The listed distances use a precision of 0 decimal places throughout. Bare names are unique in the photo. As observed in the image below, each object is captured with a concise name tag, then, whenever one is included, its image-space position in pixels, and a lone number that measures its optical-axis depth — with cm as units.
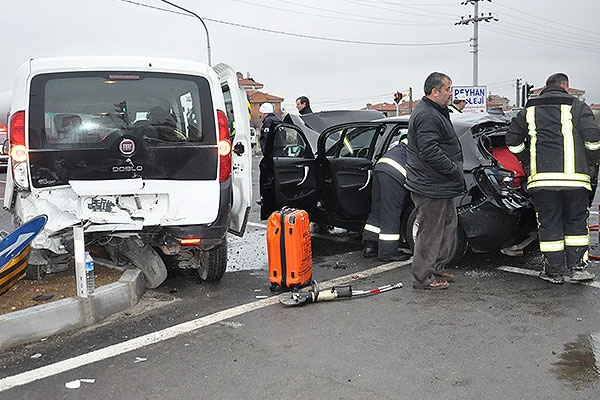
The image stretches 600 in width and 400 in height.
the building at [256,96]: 6840
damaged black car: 586
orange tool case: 543
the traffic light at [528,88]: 1950
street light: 2077
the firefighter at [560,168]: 547
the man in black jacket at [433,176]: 527
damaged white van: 482
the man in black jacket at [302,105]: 1097
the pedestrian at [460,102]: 1341
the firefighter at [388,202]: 639
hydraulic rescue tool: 505
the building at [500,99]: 7570
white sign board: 2772
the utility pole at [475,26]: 3497
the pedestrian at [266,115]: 1088
